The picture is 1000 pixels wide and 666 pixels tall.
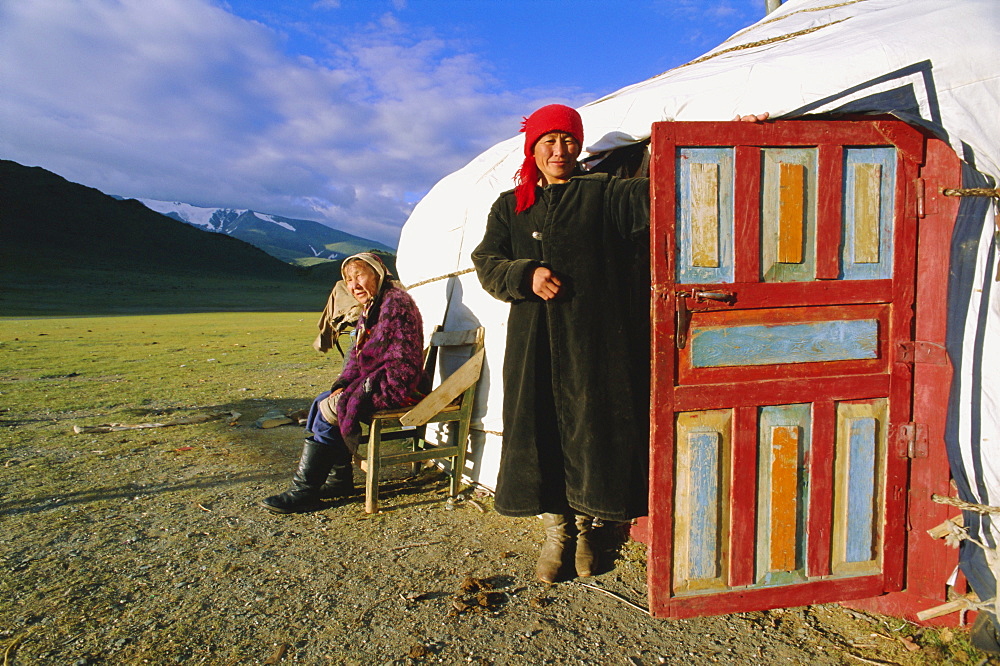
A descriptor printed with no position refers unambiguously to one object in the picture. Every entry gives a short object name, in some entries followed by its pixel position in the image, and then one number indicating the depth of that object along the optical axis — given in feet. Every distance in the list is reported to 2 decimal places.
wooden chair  11.22
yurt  7.07
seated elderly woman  11.12
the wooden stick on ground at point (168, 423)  16.47
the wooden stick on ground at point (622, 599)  8.03
